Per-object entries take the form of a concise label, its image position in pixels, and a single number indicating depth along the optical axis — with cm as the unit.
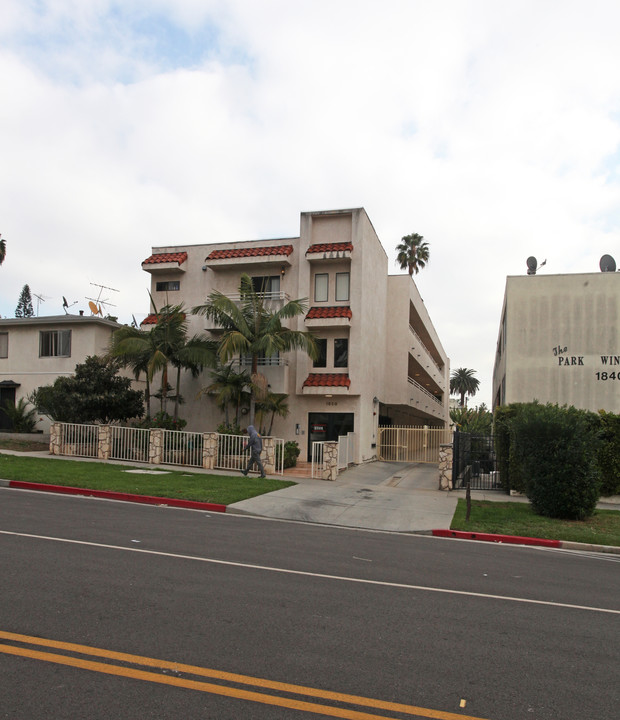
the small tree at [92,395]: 2305
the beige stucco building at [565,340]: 2212
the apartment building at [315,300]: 2464
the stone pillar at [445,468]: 1853
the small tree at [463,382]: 10800
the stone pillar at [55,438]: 2216
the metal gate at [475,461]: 1912
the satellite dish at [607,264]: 2442
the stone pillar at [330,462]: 1959
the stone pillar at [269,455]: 1978
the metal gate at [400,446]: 2803
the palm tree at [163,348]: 2291
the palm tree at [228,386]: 2272
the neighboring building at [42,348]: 2669
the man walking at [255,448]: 1830
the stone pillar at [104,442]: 2148
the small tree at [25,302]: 8912
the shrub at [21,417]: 2625
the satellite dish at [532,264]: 2612
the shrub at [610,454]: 1664
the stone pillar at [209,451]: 2033
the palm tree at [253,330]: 2177
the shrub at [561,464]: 1336
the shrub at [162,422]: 2281
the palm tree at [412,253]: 5519
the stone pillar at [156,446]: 2089
